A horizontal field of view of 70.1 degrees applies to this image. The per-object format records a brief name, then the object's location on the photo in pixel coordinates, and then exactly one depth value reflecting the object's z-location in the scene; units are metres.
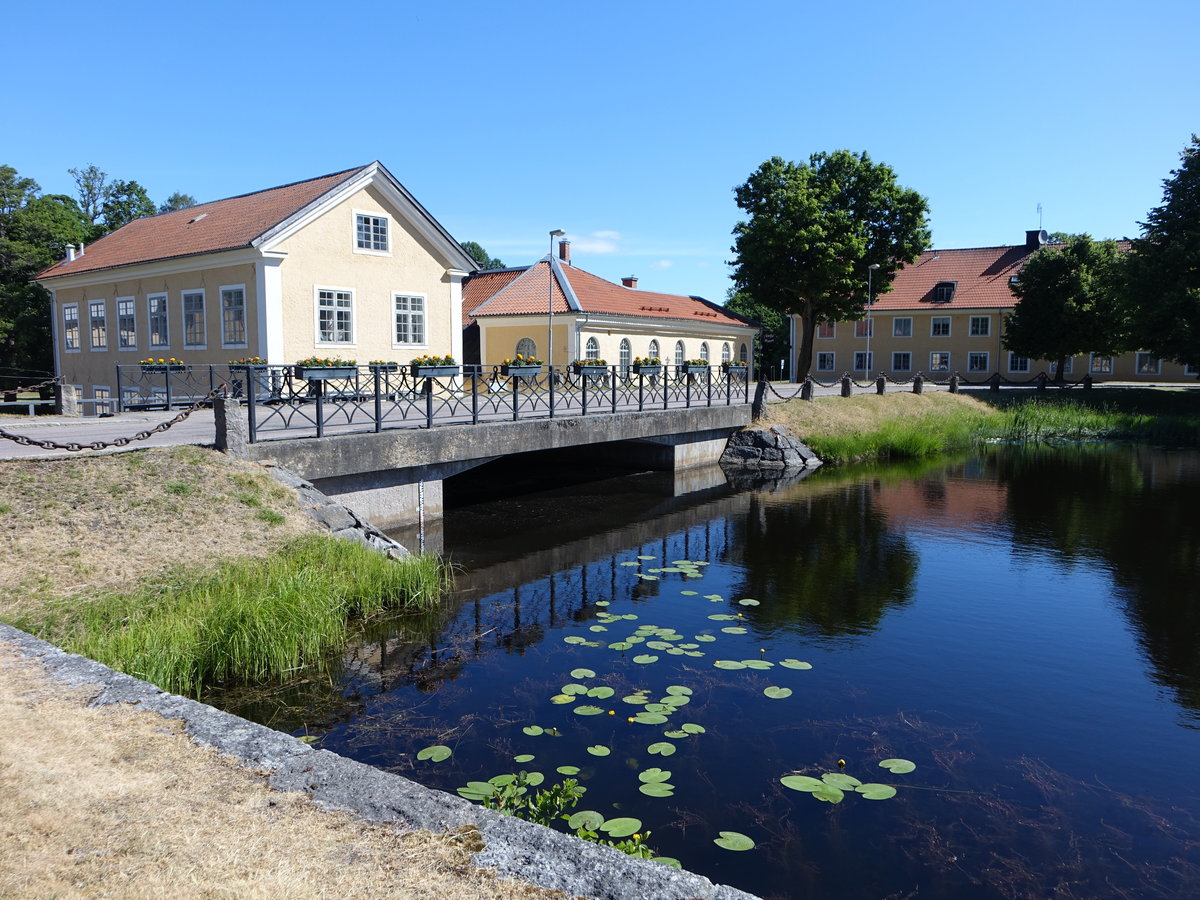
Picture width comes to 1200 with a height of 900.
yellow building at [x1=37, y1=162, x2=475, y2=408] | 21.02
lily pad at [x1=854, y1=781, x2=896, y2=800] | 6.13
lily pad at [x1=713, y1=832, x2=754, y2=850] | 5.49
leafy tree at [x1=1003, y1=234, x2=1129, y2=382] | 39.47
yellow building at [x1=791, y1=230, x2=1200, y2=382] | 47.56
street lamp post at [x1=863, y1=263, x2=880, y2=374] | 40.31
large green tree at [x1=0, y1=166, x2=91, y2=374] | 36.81
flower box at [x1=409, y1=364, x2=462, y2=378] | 18.52
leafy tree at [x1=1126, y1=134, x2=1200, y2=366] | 31.88
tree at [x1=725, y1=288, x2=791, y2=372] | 62.22
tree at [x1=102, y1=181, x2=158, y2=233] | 47.72
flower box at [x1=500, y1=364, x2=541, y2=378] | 19.36
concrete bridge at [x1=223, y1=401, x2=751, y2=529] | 12.43
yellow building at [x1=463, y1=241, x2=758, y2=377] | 33.25
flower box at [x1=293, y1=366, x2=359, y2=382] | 16.44
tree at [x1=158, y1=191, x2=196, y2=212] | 69.94
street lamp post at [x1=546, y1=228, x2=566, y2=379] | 25.62
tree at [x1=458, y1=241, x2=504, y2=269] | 78.81
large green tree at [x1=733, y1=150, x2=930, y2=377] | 41.22
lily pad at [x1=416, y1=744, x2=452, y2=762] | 6.59
